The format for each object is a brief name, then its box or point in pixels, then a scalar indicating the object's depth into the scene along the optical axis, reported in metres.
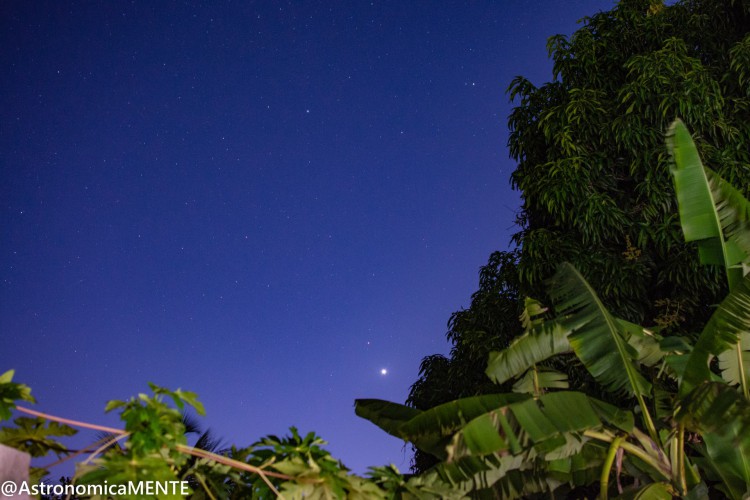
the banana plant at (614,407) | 3.30
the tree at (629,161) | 7.44
